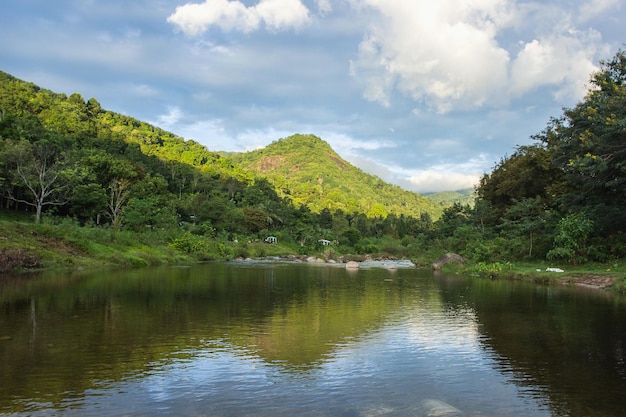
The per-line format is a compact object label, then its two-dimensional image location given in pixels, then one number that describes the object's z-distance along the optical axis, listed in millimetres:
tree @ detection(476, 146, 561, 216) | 38875
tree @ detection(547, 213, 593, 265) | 27344
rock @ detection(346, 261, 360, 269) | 48281
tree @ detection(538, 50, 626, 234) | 24078
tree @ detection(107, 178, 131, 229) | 56478
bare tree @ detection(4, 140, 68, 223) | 44625
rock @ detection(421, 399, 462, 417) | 6512
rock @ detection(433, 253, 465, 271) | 39981
